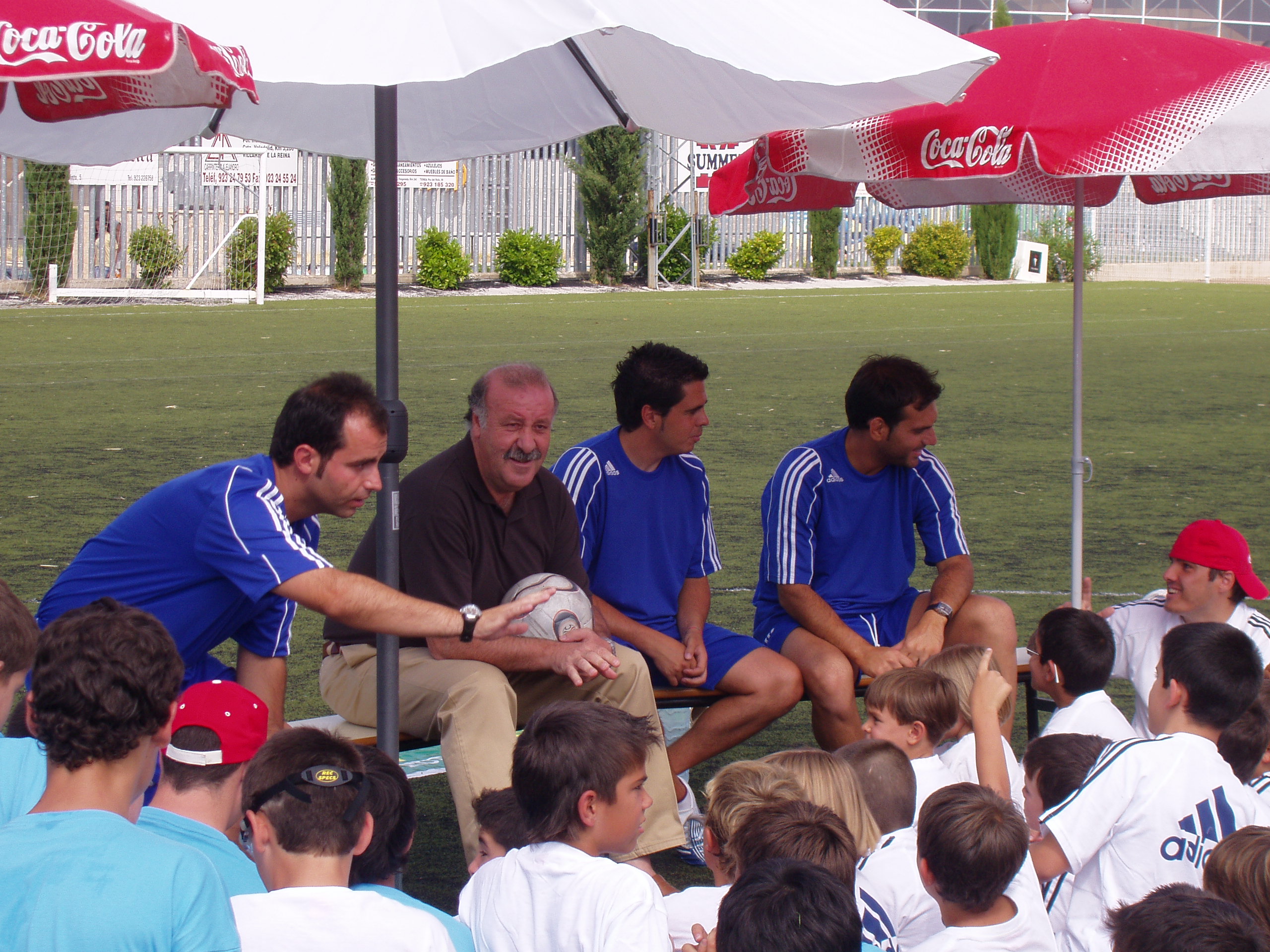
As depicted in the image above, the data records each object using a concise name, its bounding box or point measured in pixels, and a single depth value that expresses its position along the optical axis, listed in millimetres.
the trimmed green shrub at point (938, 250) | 39688
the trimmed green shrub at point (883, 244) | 39156
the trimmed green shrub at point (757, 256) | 36469
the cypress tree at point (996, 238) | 40281
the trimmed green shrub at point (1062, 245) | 40906
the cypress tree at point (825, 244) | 38125
